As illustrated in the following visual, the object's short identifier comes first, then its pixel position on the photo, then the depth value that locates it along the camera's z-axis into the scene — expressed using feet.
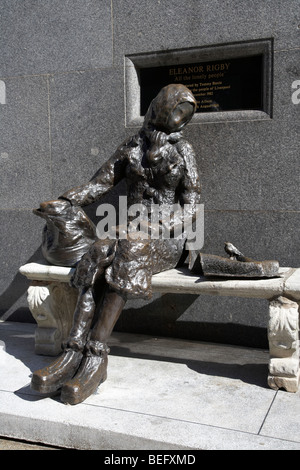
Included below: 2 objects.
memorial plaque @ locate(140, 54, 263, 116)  14.71
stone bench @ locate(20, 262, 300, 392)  10.85
